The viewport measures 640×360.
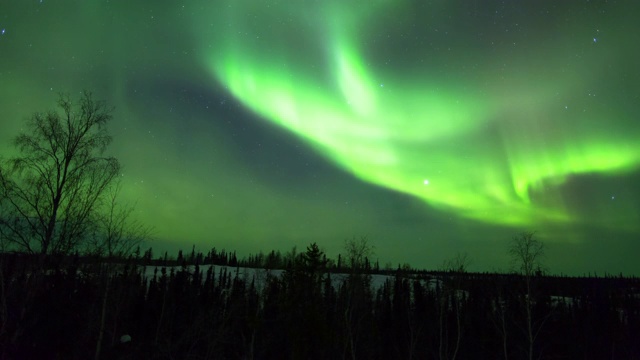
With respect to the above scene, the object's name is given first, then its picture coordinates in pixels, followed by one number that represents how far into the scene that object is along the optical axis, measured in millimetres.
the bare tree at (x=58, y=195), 22984
